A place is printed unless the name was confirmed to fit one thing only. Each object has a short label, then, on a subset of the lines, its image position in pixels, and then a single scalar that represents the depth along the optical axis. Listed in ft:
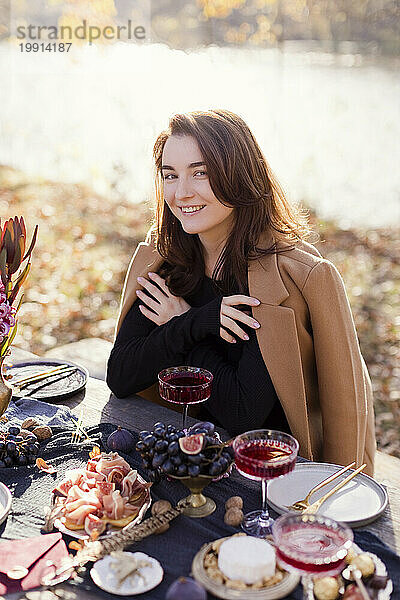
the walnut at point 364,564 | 4.48
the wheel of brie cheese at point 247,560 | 4.26
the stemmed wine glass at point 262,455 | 4.80
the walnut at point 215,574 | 4.30
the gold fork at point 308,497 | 5.33
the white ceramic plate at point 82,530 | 4.95
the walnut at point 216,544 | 4.54
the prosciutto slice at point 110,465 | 5.55
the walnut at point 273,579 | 4.28
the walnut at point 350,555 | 4.60
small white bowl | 4.41
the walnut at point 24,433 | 6.31
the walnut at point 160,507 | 5.20
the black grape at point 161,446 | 5.19
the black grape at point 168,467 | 5.11
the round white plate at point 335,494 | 5.32
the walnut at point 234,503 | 5.29
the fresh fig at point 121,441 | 6.22
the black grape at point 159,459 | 5.16
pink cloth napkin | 4.52
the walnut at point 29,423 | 6.64
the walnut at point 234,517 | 5.15
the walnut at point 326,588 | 4.27
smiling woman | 7.04
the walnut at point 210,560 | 4.43
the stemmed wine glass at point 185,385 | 6.15
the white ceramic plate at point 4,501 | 5.27
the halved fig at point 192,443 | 5.10
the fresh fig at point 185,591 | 3.97
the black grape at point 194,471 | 5.07
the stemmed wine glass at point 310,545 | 3.96
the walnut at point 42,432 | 6.51
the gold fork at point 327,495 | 5.29
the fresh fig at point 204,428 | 5.23
